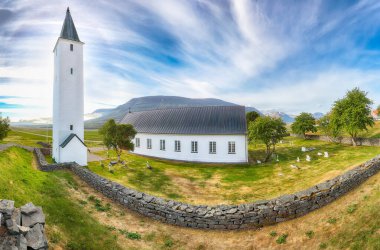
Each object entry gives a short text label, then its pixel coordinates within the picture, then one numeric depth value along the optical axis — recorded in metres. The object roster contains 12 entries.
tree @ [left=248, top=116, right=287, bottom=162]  34.94
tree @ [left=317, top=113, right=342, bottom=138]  43.09
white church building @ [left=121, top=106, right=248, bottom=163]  36.06
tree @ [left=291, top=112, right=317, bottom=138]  61.81
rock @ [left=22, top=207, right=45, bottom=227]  7.73
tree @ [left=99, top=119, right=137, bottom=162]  31.72
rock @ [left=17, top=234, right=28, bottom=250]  6.74
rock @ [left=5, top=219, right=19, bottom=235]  6.77
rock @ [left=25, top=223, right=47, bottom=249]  7.14
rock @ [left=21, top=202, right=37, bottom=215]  7.93
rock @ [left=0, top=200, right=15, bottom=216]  6.86
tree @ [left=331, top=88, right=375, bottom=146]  38.69
